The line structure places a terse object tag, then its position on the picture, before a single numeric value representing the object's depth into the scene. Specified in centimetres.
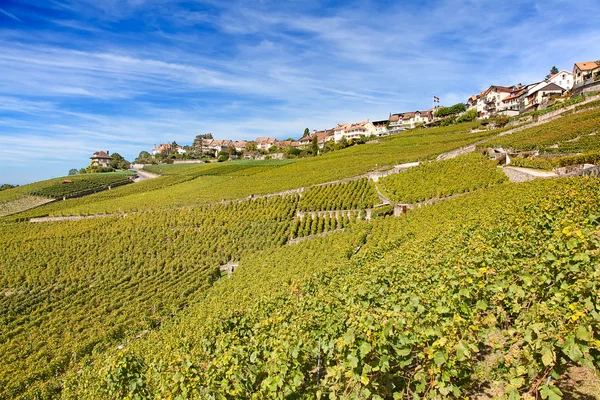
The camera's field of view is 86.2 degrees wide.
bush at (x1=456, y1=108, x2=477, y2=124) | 8100
